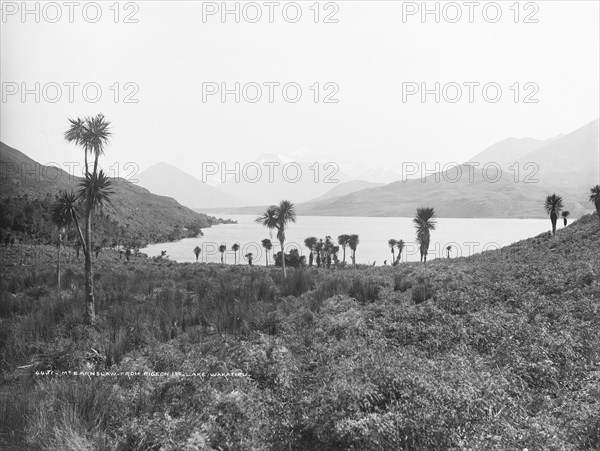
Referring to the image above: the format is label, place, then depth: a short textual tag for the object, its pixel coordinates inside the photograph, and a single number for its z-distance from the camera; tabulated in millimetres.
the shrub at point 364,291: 16469
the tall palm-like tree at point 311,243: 92875
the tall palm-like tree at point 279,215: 55344
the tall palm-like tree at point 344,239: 95812
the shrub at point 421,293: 15172
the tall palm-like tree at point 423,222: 60094
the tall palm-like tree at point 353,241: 93669
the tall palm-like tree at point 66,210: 26125
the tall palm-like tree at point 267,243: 105375
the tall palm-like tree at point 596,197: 46188
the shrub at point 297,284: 19548
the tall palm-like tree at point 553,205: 62919
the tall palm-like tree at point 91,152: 18312
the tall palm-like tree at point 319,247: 88925
